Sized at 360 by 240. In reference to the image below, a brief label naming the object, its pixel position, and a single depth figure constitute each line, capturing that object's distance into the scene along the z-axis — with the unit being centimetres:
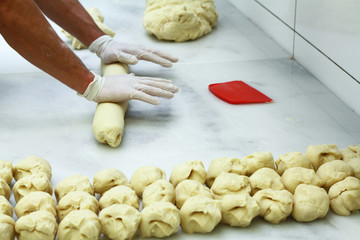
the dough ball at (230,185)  110
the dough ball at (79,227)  101
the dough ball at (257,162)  115
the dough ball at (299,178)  111
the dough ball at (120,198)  107
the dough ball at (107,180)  111
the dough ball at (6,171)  113
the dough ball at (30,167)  114
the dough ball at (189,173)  113
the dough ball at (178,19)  166
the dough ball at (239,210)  105
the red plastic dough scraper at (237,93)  141
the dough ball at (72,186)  110
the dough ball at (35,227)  101
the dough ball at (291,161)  115
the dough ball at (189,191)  109
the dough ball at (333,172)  112
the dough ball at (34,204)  105
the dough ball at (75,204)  106
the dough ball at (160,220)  103
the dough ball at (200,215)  104
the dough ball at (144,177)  112
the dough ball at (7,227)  100
